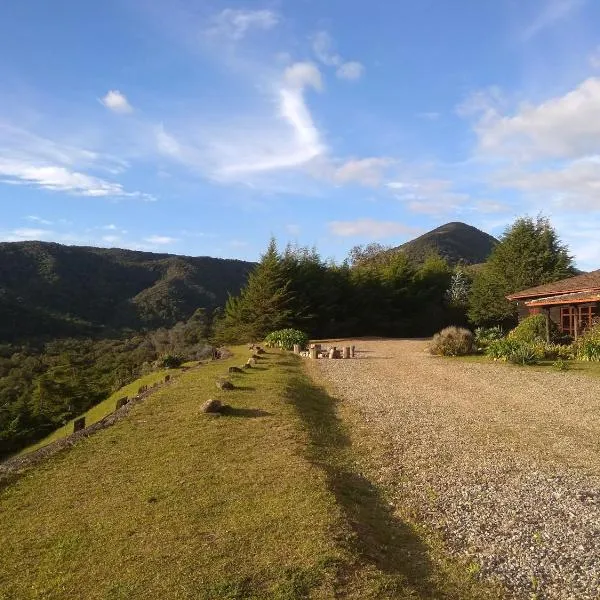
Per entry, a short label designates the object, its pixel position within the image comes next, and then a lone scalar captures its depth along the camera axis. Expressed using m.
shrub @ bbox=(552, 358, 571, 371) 13.93
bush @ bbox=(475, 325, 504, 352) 19.17
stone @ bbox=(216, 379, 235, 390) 10.43
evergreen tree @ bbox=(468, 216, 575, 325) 28.91
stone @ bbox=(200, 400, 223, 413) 8.32
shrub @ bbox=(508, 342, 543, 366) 15.05
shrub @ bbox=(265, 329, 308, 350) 20.70
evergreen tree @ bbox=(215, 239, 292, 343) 24.89
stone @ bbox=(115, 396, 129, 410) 10.04
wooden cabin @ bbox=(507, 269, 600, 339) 20.12
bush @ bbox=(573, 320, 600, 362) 15.16
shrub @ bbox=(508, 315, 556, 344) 19.53
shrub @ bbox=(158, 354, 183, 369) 18.24
